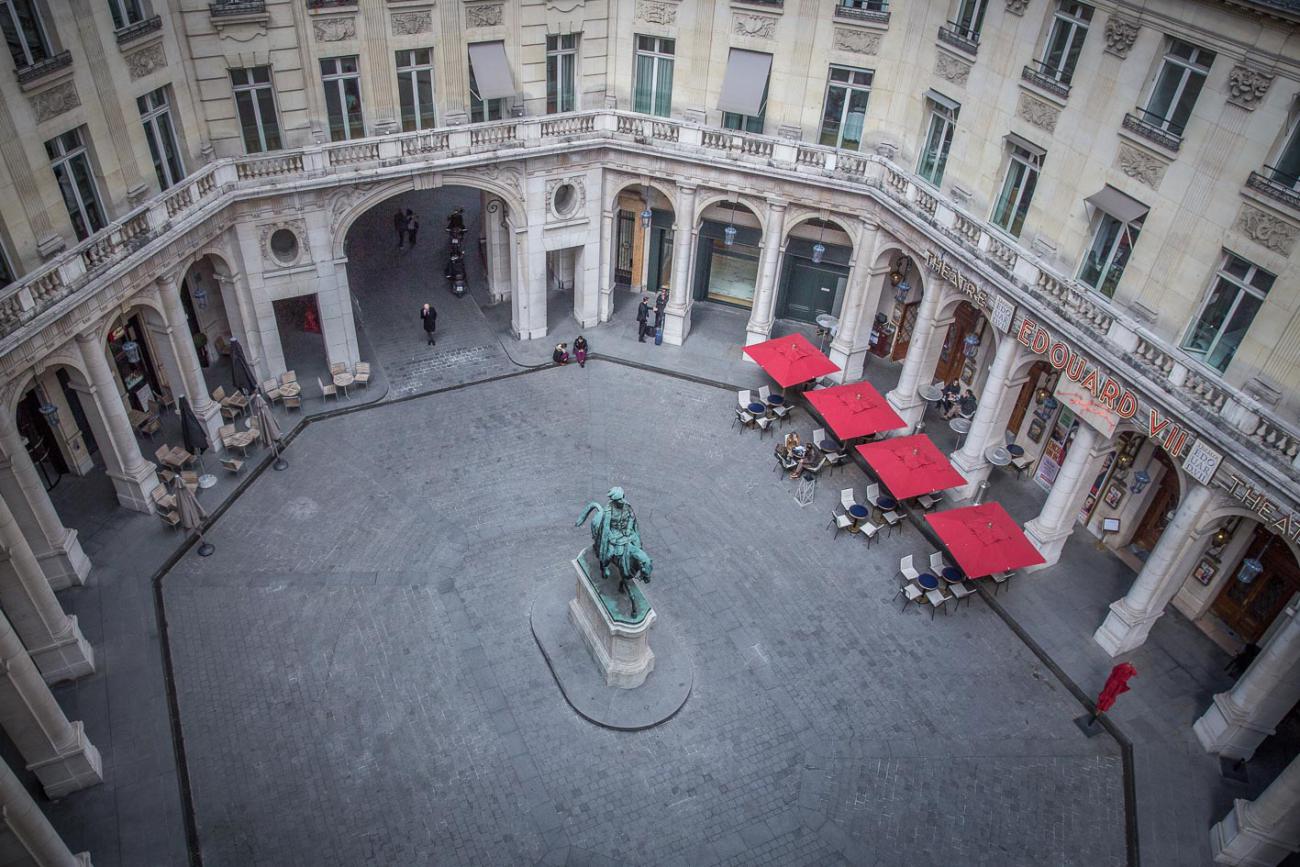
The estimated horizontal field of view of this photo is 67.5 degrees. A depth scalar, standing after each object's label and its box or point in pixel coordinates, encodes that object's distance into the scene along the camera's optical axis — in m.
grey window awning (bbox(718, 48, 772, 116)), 37.53
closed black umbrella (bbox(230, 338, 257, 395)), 36.72
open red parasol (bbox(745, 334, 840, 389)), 39.03
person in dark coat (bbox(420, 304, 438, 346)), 42.41
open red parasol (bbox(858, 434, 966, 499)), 34.28
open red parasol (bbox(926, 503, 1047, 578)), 31.28
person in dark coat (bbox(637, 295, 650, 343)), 43.53
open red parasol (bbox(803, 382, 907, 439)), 36.74
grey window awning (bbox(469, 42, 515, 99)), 36.94
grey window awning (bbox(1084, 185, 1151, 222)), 27.87
